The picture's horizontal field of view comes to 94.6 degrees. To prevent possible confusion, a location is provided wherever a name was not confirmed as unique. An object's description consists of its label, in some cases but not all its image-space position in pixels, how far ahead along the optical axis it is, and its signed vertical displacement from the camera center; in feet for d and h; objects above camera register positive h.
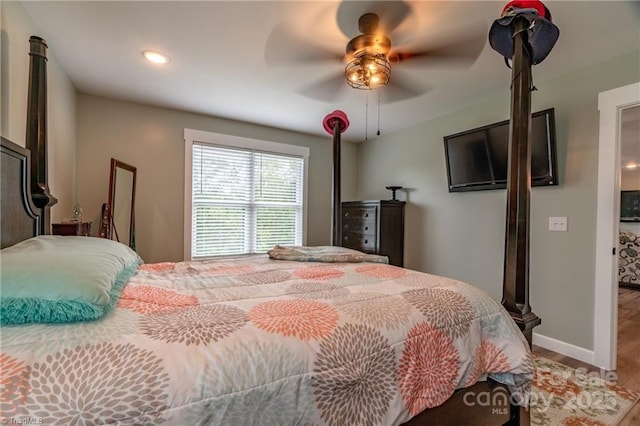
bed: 2.07 -1.16
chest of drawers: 11.97 -0.54
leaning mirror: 9.28 +0.14
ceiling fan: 5.63 +3.68
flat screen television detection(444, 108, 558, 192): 8.20 +1.99
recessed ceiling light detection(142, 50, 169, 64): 7.27 +3.87
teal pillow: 2.42 -0.69
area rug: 5.61 -3.78
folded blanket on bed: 6.53 -0.94
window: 11.69 +0.76
